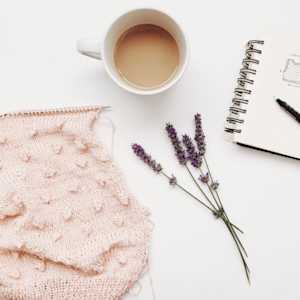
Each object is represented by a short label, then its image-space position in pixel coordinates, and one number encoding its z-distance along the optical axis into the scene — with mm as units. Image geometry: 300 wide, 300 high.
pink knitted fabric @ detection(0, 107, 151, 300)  815
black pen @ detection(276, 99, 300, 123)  811
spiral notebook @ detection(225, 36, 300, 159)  820
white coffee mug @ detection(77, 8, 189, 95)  724
